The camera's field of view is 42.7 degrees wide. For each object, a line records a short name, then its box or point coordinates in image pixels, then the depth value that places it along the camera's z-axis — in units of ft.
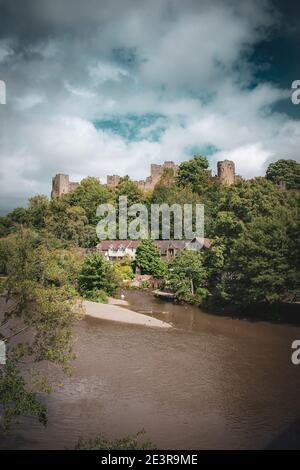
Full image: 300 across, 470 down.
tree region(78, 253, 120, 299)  143.57
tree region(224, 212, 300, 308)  111.65
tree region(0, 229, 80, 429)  43.77
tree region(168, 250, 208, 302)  144.05
